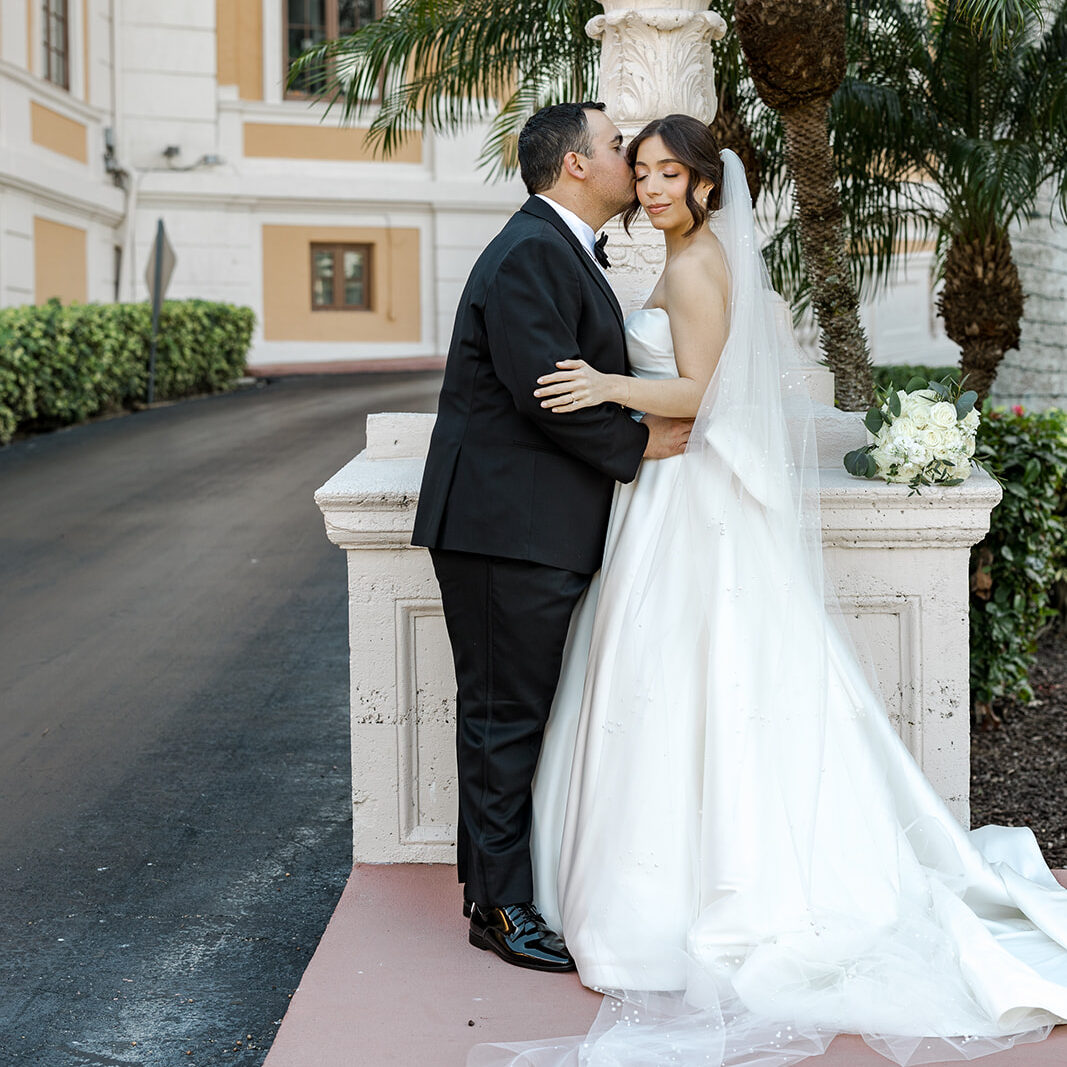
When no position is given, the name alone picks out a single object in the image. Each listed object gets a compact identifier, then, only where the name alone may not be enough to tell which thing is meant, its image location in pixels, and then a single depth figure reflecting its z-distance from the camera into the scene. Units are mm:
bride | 3199
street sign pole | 15750
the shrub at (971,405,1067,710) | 5734
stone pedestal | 3867
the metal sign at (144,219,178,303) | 15875
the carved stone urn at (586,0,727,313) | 4707
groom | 3275
